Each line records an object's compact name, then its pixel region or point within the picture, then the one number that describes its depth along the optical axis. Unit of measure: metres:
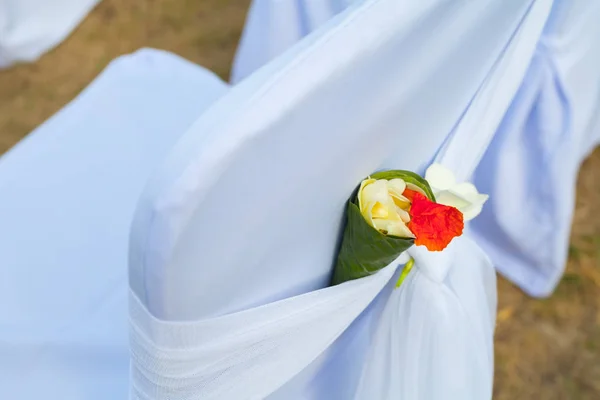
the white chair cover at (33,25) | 1.67
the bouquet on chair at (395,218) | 0.48
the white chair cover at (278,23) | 1.08
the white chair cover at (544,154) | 0.99
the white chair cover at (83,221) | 0.75
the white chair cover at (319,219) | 0.35
